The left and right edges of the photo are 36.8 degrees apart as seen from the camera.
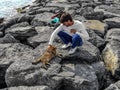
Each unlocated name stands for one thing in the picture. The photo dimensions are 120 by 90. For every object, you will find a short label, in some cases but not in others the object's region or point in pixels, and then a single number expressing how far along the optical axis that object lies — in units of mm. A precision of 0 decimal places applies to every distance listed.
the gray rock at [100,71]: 4735
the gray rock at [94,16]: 7610
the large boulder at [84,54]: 4829
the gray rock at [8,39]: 5810
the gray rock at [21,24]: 6959
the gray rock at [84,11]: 8207
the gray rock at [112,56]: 4852
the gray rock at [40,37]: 5765
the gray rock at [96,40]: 5765
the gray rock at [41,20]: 7408
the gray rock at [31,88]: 3837
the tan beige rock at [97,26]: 6461
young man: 4779
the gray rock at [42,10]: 9020
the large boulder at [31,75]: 4154
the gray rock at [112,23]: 7106
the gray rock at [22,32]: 6028
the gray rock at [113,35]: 5988
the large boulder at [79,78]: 4121
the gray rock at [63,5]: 9891
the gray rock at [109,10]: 8000
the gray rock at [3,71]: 4755
